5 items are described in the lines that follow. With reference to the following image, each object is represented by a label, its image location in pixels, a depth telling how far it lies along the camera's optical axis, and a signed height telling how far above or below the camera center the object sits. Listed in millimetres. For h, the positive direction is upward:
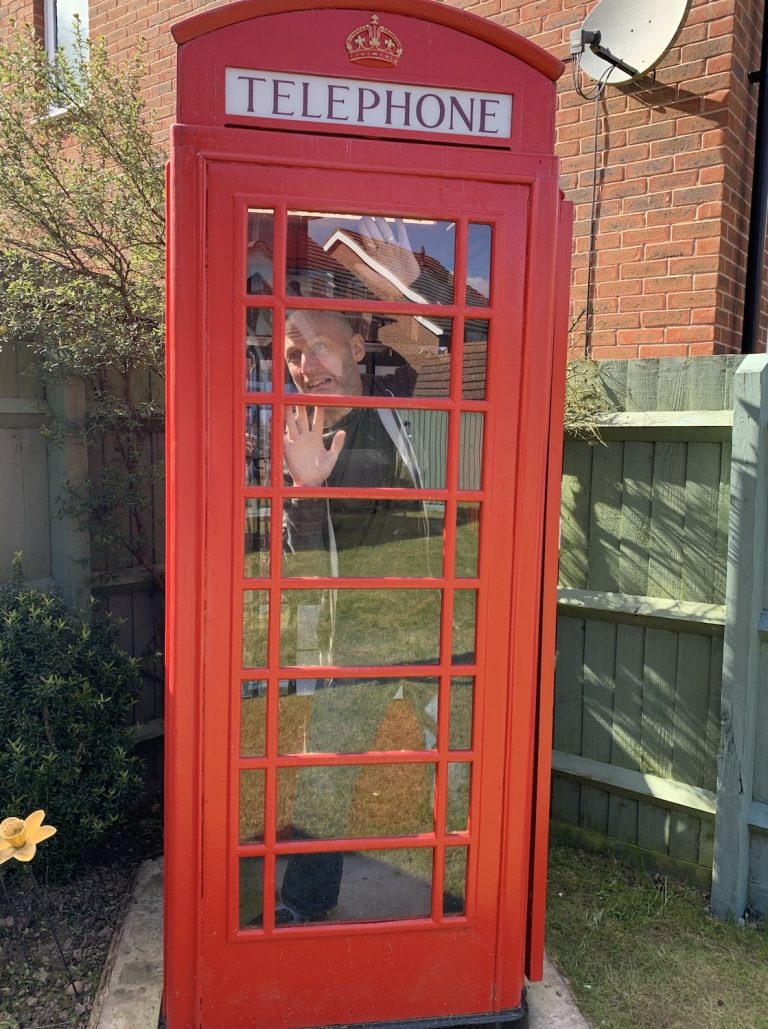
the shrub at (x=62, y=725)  2977 -1192
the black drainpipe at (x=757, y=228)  3961 +1045
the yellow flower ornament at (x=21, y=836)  2334 -1241
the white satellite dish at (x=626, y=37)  3670 +1852
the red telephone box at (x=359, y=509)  2074 -239
